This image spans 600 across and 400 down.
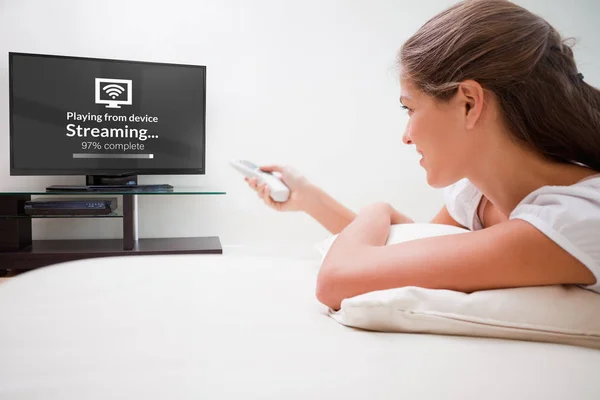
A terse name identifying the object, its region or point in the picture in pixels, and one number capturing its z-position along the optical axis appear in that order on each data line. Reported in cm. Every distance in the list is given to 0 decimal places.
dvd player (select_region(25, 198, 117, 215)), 266
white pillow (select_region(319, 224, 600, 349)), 64
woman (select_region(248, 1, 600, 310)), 66
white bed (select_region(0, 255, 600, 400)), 49
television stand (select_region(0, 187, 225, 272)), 261
